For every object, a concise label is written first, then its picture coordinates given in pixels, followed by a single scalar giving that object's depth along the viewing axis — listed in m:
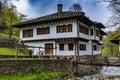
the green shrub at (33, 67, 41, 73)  8.19
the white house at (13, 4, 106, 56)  12.39
